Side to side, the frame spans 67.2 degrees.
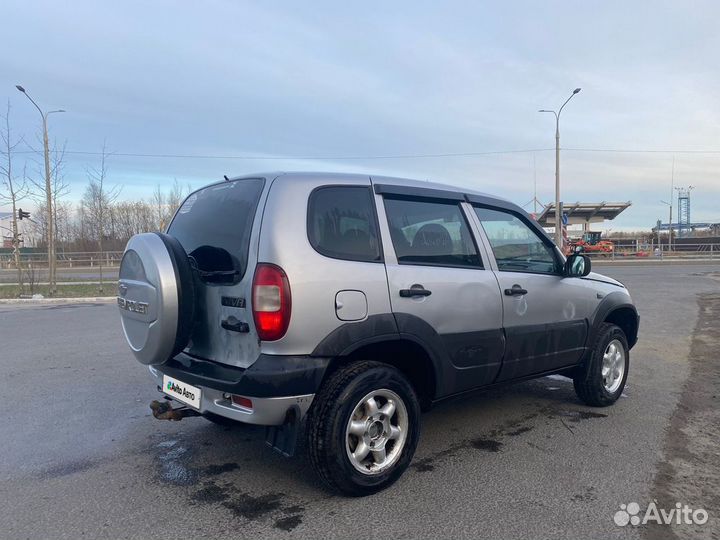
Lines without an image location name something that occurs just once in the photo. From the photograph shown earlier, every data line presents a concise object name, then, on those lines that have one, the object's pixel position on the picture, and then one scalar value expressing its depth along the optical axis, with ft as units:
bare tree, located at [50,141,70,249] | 61.41
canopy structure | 120.57
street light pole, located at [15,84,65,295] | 57.83
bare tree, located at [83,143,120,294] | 70.64
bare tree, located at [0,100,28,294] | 57.88
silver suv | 9.71
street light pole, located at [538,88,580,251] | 88.72
